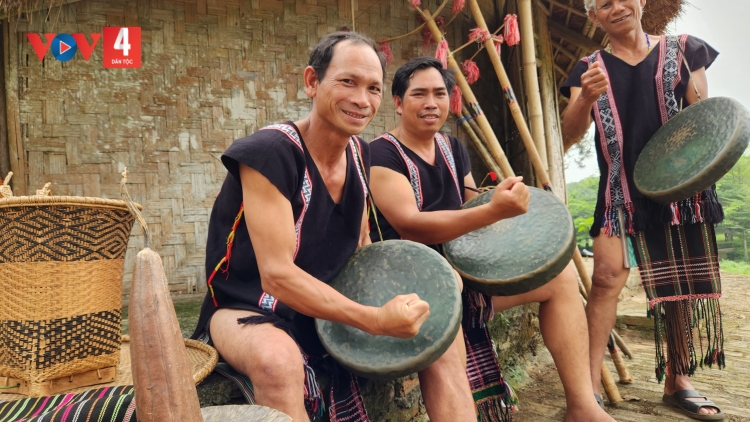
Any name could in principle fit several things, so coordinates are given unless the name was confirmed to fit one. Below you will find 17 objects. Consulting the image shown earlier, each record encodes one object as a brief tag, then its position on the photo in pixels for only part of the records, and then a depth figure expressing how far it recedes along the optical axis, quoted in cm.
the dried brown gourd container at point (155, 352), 77
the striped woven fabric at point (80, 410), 106
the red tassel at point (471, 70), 396
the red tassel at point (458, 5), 369
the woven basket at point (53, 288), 143
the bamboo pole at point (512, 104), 311
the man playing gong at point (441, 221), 200
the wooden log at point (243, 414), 91
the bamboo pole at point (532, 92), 344
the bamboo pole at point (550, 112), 400
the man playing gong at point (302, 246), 132
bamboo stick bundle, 313
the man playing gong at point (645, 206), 228
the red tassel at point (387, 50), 386
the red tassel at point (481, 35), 332
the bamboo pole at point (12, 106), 326
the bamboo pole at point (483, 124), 326
